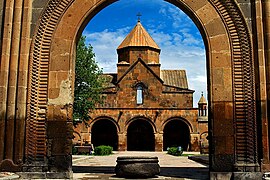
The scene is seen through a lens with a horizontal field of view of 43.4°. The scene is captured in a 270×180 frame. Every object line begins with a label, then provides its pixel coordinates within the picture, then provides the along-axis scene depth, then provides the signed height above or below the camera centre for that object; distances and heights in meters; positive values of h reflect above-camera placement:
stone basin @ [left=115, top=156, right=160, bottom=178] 8.88 -1.32
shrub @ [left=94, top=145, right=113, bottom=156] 27.59 -2.76
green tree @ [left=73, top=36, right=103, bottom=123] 27.75 +2.88
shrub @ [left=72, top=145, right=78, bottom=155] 27.56 -2.79
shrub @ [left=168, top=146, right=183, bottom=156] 28.63 -2.90
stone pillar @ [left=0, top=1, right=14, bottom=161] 8.45 +1.36
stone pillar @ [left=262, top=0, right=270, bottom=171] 8.16 +0.89
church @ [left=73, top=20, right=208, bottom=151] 36.91 +0.34
